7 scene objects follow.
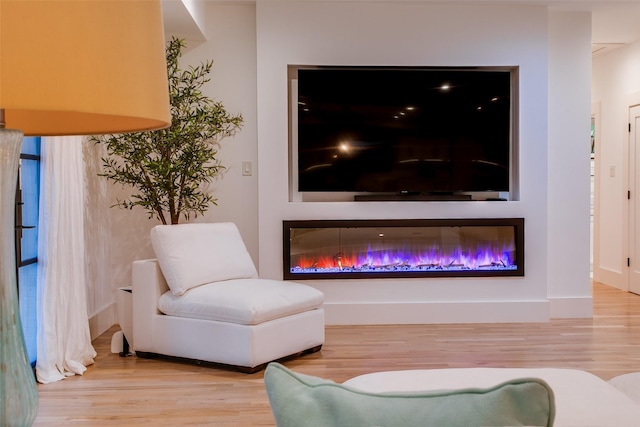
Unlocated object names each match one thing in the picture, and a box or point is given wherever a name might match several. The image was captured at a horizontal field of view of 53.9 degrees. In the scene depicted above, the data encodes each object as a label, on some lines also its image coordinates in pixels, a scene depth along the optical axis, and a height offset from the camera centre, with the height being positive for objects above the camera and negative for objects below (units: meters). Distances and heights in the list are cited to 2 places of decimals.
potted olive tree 4.48 +0.36
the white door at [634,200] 6.31 -0.01
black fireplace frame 4.95 -0.30
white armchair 3.67 -0.65
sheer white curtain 3.57 -0.39
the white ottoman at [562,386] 1.11 -0.41
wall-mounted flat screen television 4.99 +0.56
